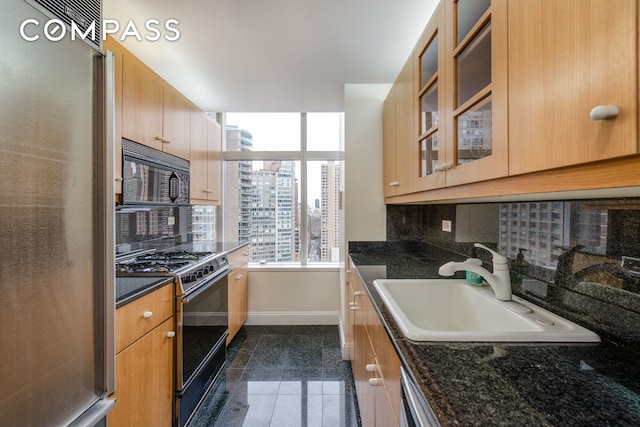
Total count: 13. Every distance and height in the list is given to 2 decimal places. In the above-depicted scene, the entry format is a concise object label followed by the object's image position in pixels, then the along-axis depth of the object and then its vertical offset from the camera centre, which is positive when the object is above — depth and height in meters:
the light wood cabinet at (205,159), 2.41 +0.51
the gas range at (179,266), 1.49 -0.34
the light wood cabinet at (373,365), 0.83 -0.63
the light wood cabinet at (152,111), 1.58 +0.68
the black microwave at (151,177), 1.56 +0.23
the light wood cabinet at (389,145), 1.91 +0.51
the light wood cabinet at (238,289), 2.51 -0.80
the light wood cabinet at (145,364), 1.12 -0.71
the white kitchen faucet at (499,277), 1.01 -0.25
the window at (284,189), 3.32 +0.27
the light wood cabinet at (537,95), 0.43 +0.26
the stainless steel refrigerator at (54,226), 0.62 -0.04
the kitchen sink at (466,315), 0.74 -0.36
